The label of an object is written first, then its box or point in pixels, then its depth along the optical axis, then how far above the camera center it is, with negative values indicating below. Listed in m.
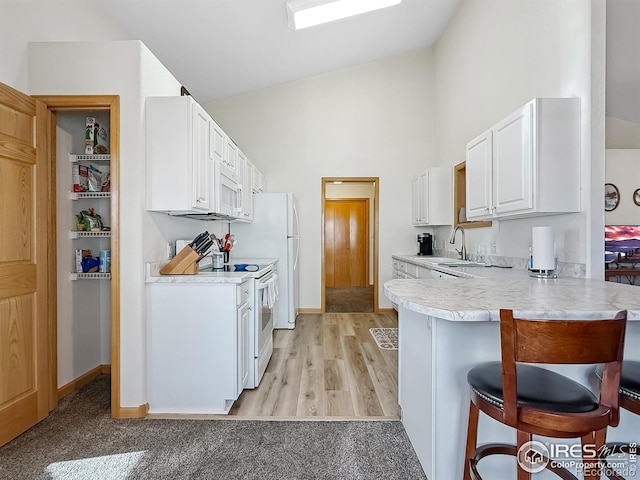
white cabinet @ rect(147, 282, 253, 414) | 2.24 -0.70
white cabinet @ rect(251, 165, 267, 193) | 4.38 +0.76
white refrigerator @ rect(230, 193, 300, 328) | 4.35 -0.02
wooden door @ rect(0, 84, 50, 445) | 1.87 -0.15
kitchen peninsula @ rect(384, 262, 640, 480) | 1.24 -0.45
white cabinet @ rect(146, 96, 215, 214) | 2.27 +0.56
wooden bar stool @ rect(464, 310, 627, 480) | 0.97 -0.46
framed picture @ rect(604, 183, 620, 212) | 4.57 +0.55
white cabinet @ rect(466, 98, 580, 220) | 2.19 +0.52
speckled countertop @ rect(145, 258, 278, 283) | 2.24 -0.25
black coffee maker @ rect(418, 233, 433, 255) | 5.11 -0.10
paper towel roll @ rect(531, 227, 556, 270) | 2.18 -0.07
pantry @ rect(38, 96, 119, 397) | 2.46 +0.05
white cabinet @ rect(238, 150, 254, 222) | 3.69 +0.56
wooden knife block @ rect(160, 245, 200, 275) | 2.36 -0.18
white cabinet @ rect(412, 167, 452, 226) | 4.53 +0.56
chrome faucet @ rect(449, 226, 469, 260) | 4.16 -0.10
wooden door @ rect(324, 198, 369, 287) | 8.11 -0.06
